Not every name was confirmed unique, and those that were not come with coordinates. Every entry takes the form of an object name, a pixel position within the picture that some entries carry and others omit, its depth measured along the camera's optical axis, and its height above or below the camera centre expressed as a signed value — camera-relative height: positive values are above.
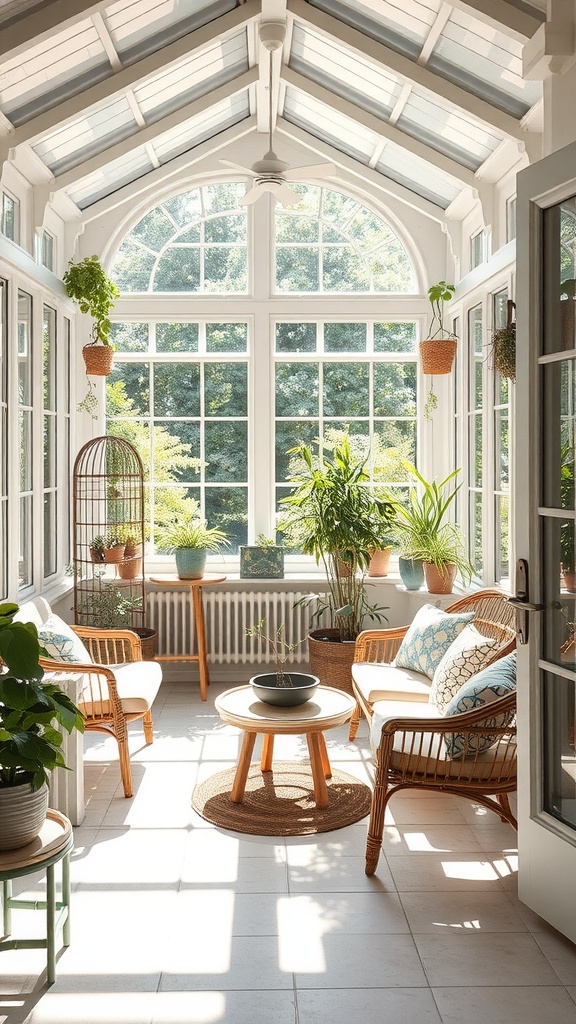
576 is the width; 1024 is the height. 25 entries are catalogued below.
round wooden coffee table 4.02 -0.93
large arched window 6.95 +1.37
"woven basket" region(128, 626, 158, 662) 6.05 -0.84
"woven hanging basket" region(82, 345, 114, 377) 6.46 +1.17
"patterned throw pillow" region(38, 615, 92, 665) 4.54 -0.64
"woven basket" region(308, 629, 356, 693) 6.01 -0.99
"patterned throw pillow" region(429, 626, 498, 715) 4.12 -0.70
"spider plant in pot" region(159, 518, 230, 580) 6.37 -0.20
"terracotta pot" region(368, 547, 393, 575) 6.72 -0.35
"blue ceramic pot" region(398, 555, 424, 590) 6.23 -0.39
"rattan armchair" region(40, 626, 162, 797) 4.37 -0.91
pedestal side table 6.29 -0.67
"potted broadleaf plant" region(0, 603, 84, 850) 2.57 -0.64
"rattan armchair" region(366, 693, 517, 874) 3.51 -1.00
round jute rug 3.99 -1.37
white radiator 6.59 -0.77
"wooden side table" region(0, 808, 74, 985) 2.52 -1.00
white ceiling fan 4.84 +1.88
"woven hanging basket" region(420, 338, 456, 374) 6.42 +1.19
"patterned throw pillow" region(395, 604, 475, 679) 4.77 -0.67
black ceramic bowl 4.22 -0.84
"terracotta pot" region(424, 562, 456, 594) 6.09 -0.42
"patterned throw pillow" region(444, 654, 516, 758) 3.53 -0.75
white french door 2.99 -0.05
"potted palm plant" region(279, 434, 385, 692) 6.07 -0.16
